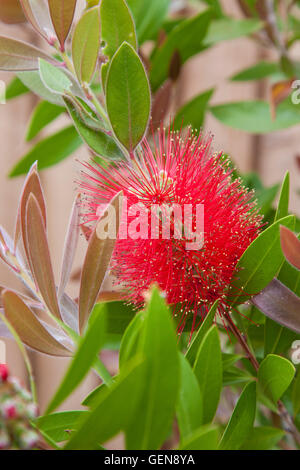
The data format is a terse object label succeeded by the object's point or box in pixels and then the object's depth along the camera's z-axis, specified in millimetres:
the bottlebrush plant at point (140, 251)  470
